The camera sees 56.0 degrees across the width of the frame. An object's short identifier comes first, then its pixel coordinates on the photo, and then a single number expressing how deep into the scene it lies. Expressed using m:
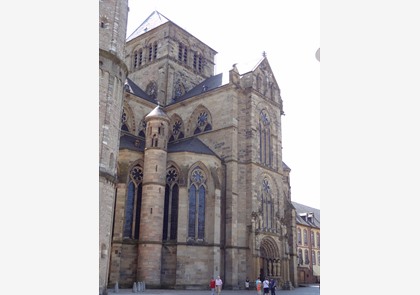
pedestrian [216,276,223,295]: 20.50
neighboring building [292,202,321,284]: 54.12
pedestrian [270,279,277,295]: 21.44
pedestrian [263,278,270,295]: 21.22
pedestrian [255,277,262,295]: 22.66
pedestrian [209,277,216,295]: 21.05
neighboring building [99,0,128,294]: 16.23
